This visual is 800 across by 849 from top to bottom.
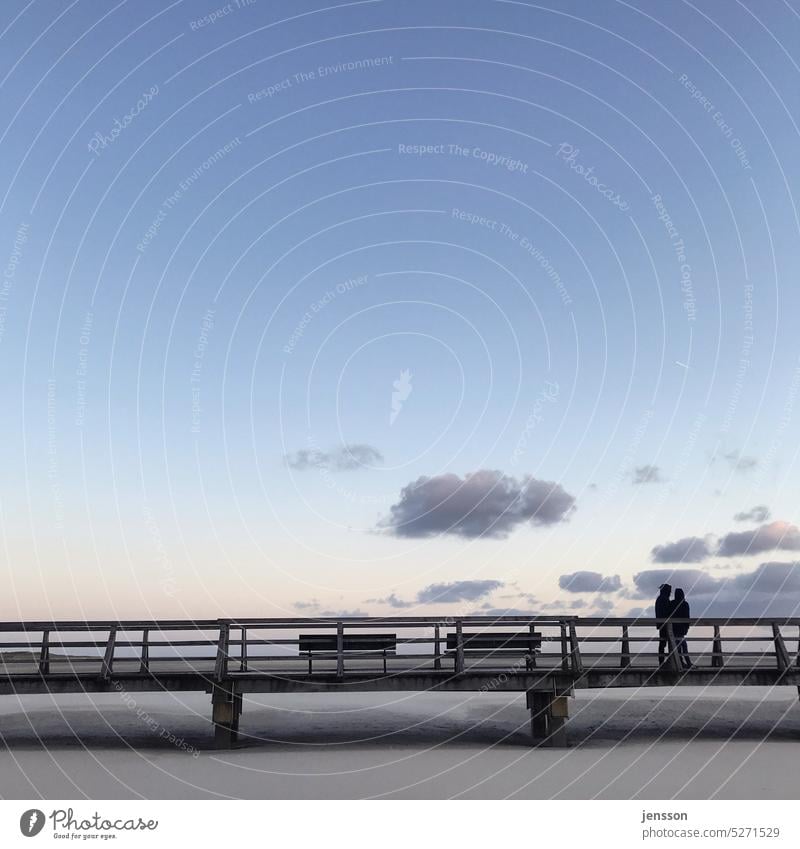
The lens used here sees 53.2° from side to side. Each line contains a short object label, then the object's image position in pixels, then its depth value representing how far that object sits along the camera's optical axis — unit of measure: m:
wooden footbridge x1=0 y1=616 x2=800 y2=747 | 15.17
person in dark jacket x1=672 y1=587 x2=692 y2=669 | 15.91
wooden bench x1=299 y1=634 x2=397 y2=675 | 15.95
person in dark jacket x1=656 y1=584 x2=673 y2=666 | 16.19
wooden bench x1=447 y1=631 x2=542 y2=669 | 15.93
